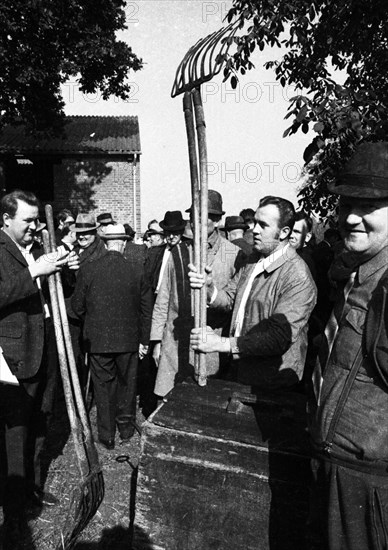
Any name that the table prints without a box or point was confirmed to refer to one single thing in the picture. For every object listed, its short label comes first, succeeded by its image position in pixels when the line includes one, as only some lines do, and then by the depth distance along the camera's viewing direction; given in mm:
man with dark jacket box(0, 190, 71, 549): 3119
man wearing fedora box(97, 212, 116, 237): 7964
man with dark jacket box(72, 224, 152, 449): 4855
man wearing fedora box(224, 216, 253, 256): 7992
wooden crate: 2320
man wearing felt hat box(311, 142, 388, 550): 1690
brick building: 21281
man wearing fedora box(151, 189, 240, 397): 4262
